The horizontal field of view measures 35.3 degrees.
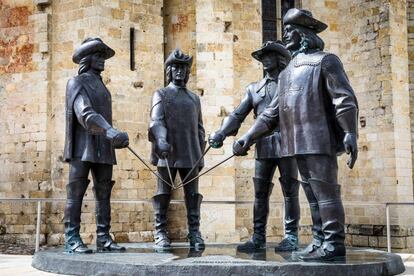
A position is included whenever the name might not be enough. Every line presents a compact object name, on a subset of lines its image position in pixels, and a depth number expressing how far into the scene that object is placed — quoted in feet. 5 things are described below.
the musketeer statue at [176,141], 24.48
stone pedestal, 18.01
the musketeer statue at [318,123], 19.51
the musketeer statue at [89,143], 23.13
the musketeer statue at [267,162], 24.31
